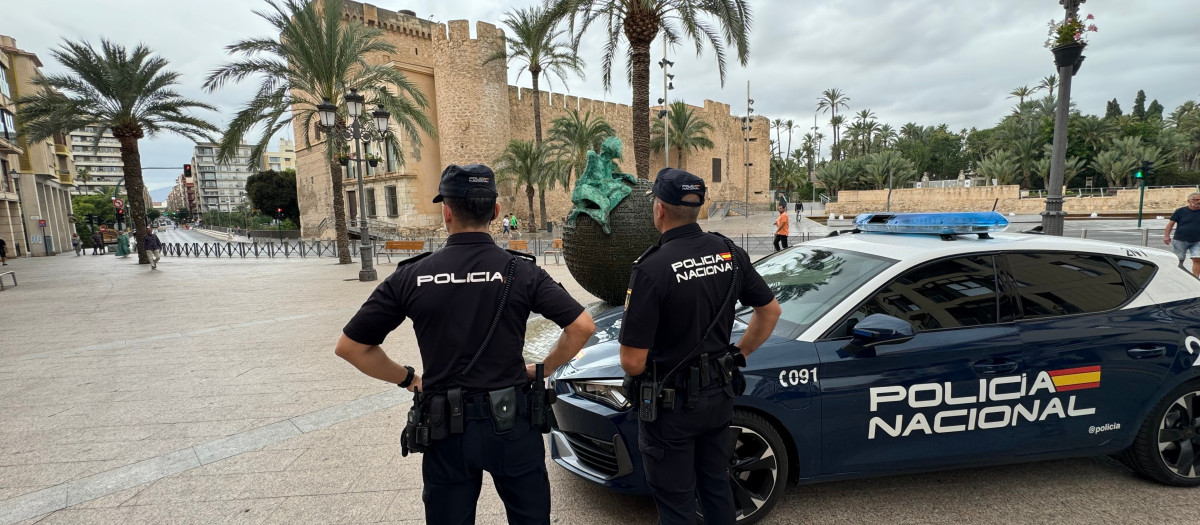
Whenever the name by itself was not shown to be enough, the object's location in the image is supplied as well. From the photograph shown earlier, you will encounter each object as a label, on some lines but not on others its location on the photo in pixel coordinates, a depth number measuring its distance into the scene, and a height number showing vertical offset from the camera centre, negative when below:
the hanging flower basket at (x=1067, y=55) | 7.69 +1.76
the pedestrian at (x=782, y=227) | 14.54 -0.94
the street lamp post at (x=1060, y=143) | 7.89 +0.54
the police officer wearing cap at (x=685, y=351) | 2.13 -0.62
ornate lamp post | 13.71 +2.12
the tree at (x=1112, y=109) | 77.09 +9.78
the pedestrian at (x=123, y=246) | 26.17 -1.33
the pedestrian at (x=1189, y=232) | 8.23 -0.85
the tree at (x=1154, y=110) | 75.00 +9.60
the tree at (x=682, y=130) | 42.28 +5.05
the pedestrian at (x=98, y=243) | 34.75 -1.47
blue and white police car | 2.61 -0.92
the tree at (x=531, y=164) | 31.28 +2.15
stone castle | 33.31 +5.55
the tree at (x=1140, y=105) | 78.24 +10.49
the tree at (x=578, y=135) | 32.16 +3.80
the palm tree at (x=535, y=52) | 28.36 +7.91
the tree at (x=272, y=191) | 53.84 +2.07
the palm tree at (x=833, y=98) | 76.19 +12.51
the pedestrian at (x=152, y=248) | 18.50 -1.04
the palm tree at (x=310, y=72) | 16.72 +4.40
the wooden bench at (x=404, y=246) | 20.24 -1.42
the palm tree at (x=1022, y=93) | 59.78 +9.63
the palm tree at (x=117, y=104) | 18.50 +4.00
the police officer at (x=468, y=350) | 1.89 -0.51
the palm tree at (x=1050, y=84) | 58.29 +10.27
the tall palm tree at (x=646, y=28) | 11.73 +3.81
